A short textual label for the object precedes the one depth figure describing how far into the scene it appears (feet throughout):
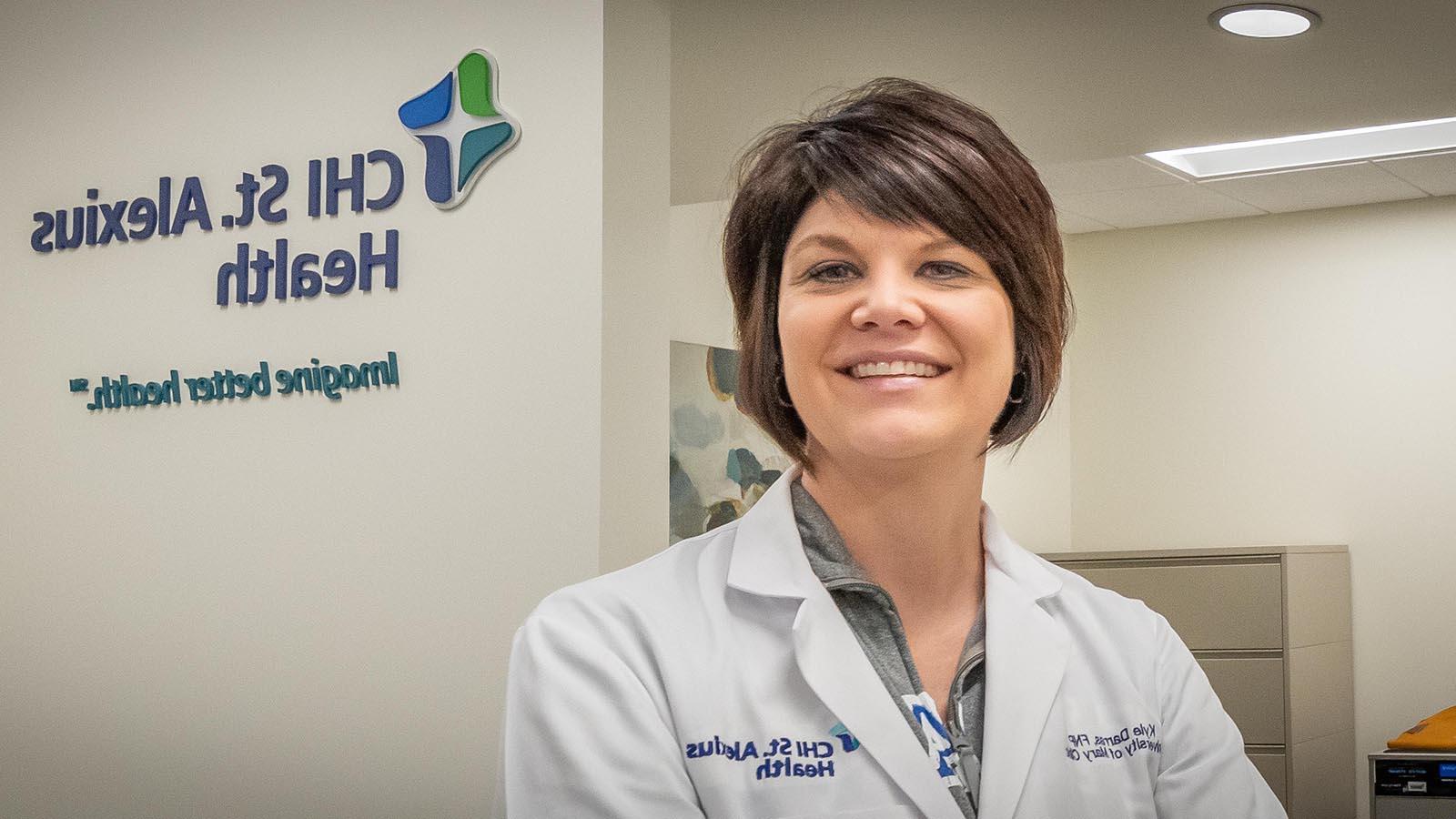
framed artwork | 21.61
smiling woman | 4.52
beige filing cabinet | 23.04
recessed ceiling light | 13.66
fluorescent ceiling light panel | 21.33
